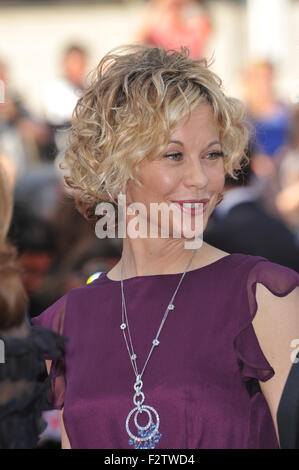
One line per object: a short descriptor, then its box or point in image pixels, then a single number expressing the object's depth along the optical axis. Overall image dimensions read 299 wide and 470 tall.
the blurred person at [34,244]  9.67
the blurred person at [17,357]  4.96
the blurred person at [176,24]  14.94
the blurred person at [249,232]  9.13
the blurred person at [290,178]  13.02
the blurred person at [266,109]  14.26
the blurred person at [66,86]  15.00
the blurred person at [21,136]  14.21
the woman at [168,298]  4.55
